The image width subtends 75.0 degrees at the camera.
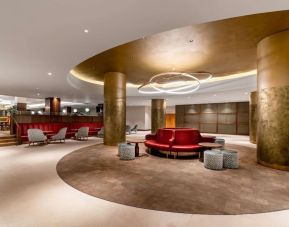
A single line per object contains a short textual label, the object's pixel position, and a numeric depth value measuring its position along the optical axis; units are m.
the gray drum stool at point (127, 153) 6.52
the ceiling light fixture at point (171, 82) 10.29
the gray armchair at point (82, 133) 12.05
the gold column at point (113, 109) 9.46
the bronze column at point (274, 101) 5.10
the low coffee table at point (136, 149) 7.17
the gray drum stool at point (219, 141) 8.28
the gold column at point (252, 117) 11.35
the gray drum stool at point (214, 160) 5.30
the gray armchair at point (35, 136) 9.48
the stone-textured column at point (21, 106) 19.29
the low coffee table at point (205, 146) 5.98
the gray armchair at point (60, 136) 10.50
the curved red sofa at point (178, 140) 6.75
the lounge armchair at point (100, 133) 14.11
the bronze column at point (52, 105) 16.75
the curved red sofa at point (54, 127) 10.58
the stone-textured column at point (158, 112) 17.92
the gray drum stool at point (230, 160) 5.44
